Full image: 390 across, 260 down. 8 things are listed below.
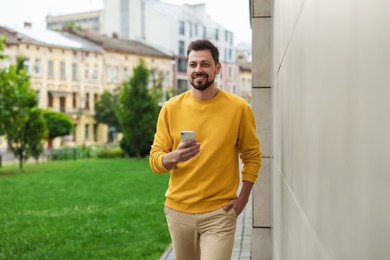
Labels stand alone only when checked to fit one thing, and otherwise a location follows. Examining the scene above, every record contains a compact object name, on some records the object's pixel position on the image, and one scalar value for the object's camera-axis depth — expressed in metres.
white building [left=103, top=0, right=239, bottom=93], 86.00
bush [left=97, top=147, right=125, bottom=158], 53.16
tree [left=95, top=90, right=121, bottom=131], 70.38
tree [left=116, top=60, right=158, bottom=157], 47.34
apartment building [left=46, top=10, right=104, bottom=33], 115.30
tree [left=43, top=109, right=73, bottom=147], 60.19
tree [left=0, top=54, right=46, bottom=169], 32.81
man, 3.93
